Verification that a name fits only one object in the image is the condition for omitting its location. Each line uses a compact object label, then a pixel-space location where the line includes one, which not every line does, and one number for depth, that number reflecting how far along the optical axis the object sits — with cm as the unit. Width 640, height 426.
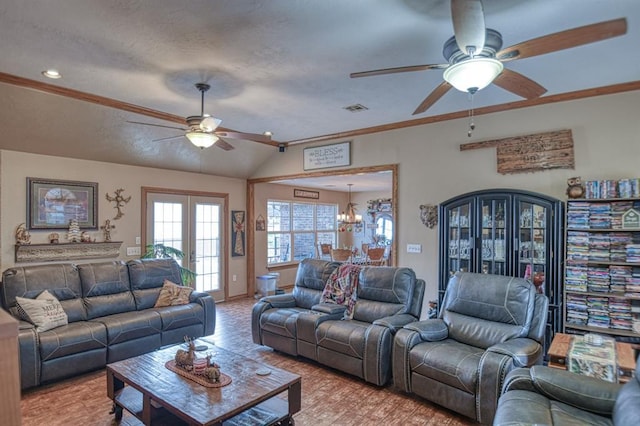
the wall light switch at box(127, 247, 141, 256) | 591
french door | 632
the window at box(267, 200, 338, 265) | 848
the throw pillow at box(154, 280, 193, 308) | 462
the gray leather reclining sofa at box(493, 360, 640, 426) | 188
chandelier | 978
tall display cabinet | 395
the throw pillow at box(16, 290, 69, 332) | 354
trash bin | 752
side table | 235
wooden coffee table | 225
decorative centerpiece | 256
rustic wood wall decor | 412
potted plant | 597
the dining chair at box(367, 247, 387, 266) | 752
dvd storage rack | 358
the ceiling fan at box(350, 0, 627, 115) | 187
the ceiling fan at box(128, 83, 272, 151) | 360
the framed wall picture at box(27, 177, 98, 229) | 492
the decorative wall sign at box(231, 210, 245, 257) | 745
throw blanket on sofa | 421
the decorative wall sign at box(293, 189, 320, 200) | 906
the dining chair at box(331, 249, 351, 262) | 802
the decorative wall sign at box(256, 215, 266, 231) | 791
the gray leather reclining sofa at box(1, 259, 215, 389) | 340
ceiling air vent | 457
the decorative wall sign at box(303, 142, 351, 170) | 597
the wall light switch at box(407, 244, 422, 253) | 517
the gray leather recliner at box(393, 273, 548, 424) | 273
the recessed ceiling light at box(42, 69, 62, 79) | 352
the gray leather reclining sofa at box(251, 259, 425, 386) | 345
